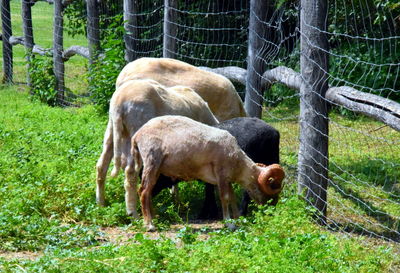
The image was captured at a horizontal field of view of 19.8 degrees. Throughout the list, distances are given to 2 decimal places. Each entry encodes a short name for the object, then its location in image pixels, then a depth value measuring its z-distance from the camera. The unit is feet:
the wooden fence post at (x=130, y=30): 56.11
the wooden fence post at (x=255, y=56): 40.35
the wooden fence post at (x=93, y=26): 64.55
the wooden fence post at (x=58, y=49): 71.19
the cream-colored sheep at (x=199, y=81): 42.51
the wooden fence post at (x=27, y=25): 77.86
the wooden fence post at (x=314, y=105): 32.81
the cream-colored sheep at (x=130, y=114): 36.19
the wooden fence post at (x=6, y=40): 84.46
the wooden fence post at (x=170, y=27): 50.99
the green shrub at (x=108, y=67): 57.71
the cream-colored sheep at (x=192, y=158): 33.95
